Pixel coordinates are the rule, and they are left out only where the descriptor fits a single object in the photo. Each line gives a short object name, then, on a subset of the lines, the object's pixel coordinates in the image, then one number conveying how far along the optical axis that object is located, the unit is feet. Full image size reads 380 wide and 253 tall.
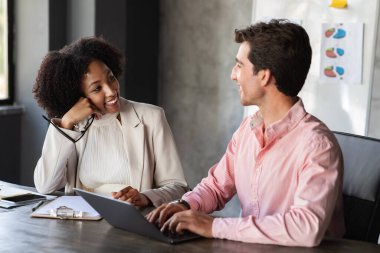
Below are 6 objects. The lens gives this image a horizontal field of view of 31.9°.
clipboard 7.22
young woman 9.04
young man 6.31
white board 12.14
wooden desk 6.18
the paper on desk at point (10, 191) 8.10
